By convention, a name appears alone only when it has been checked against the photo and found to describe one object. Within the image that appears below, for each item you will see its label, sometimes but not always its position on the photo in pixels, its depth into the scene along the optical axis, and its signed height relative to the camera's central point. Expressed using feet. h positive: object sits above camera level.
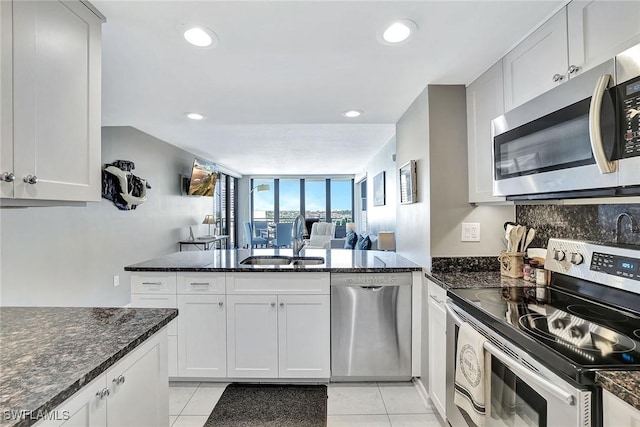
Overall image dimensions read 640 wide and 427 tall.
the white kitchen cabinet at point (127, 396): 2.87 -1.85
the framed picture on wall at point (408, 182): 8.23 +0.95
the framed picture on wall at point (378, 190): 18.12 +1.68
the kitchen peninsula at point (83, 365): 2.63 -1.38
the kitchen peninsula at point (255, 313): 7.79 -2.29
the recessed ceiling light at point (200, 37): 5.11 +2.99
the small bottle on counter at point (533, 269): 5.98 -0.99
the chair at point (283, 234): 30.22 -1.46
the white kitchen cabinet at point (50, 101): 3.28 +1.40
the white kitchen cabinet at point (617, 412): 2.54 -1.62
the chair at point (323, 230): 28.96 -1.08
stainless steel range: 3.01 -1.35
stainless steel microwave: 3.27 +0.95
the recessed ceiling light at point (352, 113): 9.21 +3.06
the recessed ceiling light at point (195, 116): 9.48 +3.10
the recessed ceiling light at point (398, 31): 4.91 +2.96
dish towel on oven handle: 4.31 -2.24
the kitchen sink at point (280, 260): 9.43 -1.24
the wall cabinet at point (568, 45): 3.62 +2.29
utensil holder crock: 6.40 -0.94
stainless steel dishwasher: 7.80 -2.59
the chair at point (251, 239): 29.14 -1.85
